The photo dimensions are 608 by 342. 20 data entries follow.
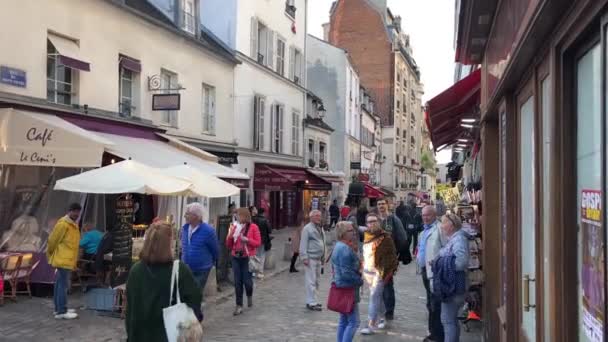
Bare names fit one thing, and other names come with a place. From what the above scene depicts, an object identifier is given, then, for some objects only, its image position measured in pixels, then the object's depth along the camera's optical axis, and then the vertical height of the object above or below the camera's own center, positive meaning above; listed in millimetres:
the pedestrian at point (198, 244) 7738 -633
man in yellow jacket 8297 -766
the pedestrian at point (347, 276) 6566 -884
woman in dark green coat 4223 -674
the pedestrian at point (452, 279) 6059 -841
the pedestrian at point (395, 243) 8945 -758
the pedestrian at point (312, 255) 9734 -981
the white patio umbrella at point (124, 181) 8797 +216
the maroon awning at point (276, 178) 23516 +743
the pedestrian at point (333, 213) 28531 -780
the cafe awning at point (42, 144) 10469 +936
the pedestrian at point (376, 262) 7945 -892
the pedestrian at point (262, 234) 12945 -830
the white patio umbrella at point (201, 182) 10157 +259
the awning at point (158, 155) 12828 +962
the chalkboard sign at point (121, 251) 8891 -863
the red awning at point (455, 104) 8023 +1376
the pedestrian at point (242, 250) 9328 -851
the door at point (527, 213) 3977 -110
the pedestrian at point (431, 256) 7265 -737
